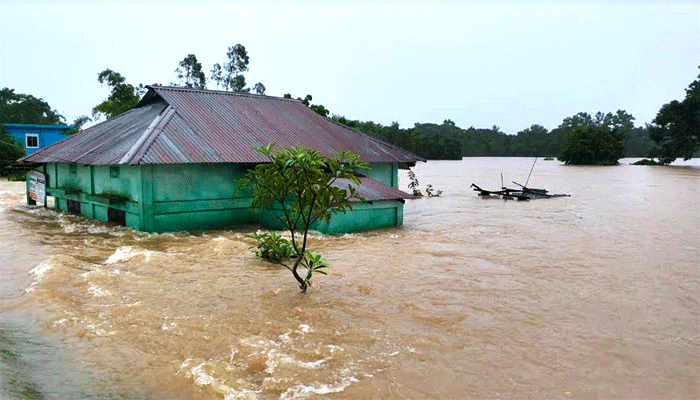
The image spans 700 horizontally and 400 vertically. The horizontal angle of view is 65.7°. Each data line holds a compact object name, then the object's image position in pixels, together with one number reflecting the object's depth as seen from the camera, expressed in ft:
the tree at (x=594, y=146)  207.72
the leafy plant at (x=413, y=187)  93.38
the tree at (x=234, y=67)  183.32
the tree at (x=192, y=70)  174.91
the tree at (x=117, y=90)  122.87
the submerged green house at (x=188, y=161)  44.42
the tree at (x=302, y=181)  23.70
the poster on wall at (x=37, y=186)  62.99
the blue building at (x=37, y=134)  124.77
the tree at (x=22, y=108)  177.95
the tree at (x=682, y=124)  190.90
